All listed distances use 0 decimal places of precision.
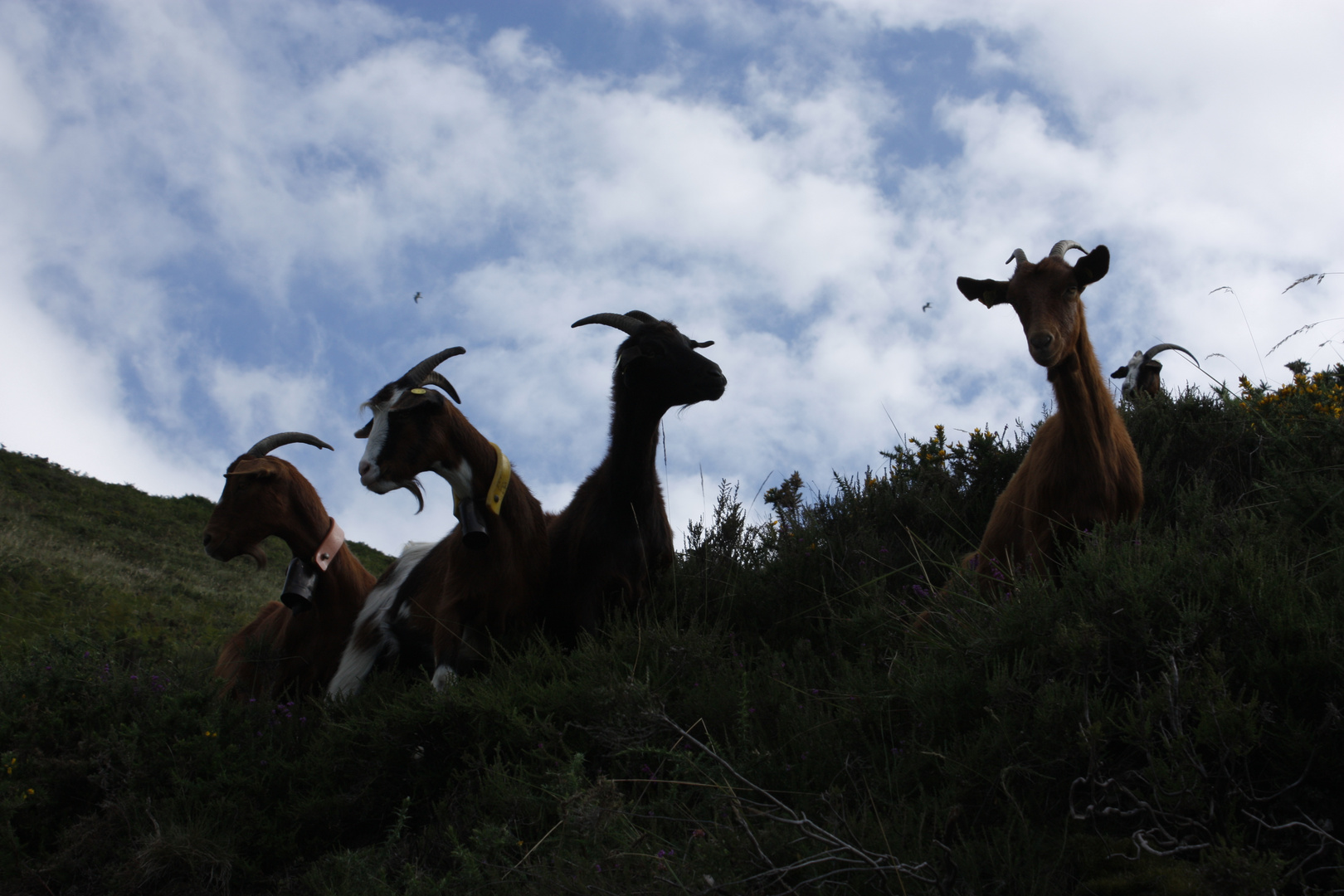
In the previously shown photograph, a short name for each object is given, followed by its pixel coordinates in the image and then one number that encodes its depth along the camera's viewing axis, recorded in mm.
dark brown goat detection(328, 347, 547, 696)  4926
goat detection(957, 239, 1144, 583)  4359
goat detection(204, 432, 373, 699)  5840
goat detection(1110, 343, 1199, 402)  9633
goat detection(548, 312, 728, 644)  5090
